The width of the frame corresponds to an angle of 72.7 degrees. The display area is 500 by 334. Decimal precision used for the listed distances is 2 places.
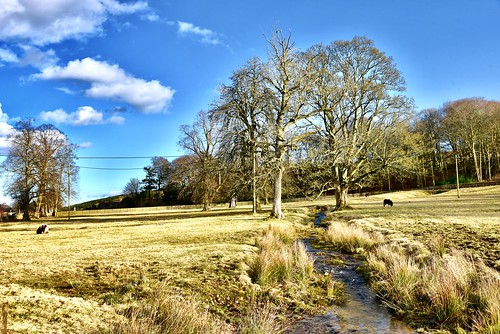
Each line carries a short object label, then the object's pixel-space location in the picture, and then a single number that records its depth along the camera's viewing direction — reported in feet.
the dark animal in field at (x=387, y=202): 109.70
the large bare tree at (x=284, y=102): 81.51
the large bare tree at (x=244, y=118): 88.33
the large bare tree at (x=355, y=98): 97.50
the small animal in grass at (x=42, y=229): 68.85
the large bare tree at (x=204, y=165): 143.64
